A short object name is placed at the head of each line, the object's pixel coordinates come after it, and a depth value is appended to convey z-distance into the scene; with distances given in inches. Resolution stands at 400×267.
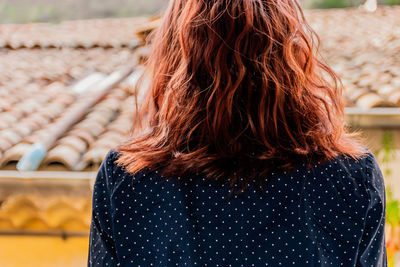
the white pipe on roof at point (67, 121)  98.8
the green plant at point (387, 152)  115.6
